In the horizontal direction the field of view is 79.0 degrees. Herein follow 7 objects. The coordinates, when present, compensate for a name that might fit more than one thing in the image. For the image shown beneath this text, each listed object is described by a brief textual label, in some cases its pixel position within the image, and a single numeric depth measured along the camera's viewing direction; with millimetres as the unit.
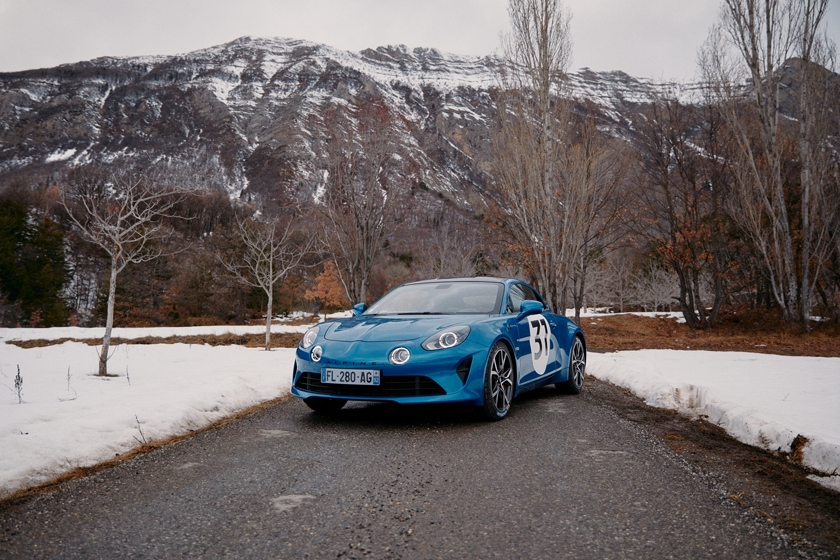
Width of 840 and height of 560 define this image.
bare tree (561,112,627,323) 15367
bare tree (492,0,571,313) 15234
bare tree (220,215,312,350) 14856
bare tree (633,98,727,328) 19906
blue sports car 4191
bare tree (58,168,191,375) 8234
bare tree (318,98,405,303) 17375
